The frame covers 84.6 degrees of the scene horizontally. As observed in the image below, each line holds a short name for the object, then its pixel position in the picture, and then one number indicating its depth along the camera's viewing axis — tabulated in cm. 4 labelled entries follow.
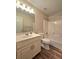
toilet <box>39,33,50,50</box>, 236
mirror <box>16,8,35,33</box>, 154
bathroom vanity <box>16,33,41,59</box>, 111
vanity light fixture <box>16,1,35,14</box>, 159
